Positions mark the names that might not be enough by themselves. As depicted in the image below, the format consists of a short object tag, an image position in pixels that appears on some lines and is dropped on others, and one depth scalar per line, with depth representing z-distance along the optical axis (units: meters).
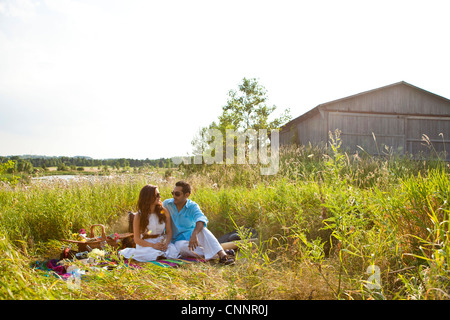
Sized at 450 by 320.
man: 4.79
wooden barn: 17.83
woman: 4.91
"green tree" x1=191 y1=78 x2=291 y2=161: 22.67
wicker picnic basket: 5.17
